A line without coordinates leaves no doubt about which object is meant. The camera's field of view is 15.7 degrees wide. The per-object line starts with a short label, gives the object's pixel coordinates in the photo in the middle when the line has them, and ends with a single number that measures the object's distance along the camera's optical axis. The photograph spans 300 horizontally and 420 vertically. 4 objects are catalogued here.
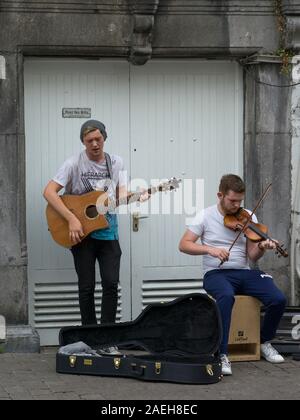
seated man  8.25
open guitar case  7.65
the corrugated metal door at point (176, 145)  9.36
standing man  8.55
